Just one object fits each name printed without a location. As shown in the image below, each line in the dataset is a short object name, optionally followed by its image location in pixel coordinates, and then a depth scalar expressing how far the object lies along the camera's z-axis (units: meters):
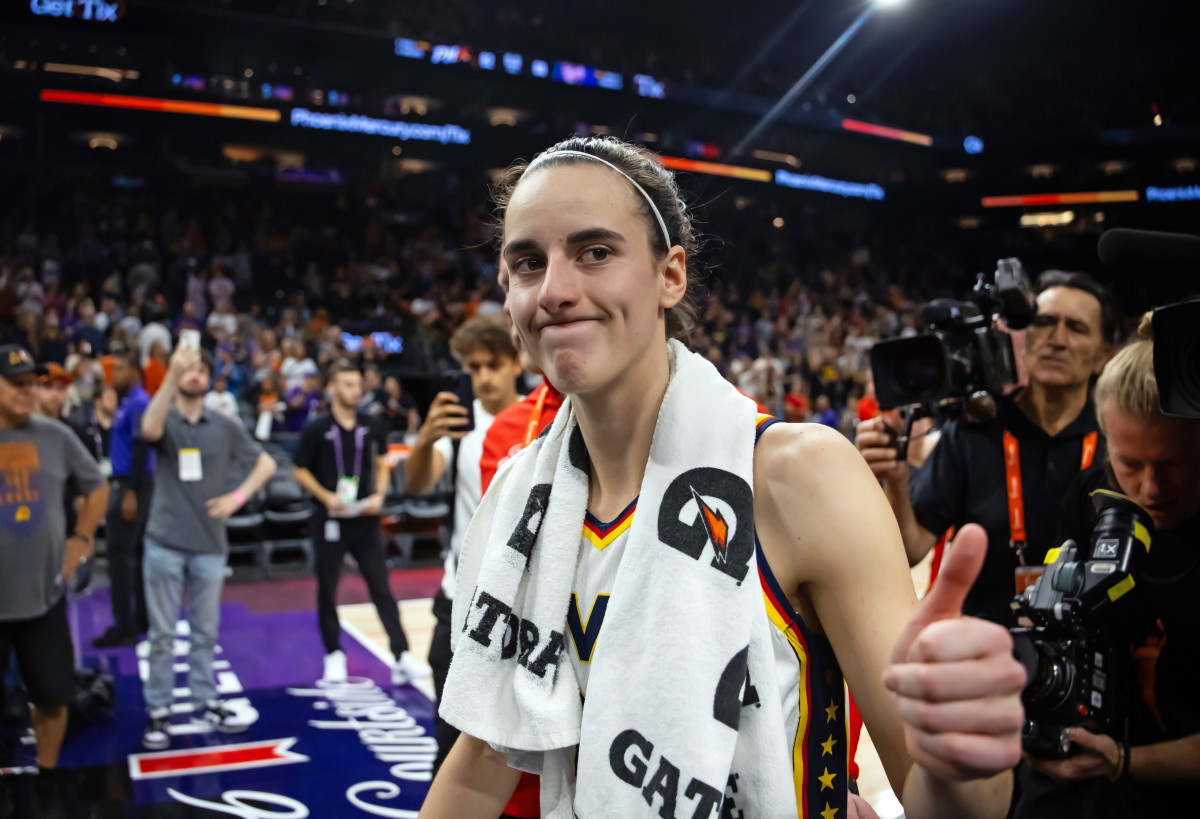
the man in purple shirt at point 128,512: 6.06
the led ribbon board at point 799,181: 22.30
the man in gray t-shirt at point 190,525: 4.65
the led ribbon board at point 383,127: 17.78
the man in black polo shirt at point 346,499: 5.44
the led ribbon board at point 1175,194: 20.80
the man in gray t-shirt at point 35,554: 3.99
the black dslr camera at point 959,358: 2.30
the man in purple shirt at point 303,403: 10.47
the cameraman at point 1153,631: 1.57
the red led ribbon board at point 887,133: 24.19
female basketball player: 1.21
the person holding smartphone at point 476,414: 3.65
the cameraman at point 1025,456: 2.54
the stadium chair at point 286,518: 8.76
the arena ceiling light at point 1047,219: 24.25
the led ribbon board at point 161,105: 16.12
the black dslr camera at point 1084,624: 1.42
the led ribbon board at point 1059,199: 22.28
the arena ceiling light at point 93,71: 15.94
